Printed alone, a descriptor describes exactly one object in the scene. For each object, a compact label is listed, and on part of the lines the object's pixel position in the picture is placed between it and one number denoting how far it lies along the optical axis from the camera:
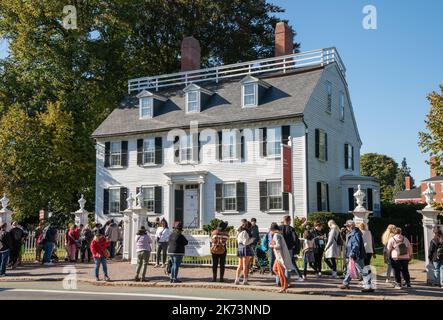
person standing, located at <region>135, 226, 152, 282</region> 15.64
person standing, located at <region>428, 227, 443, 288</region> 14.17
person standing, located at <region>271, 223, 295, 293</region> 13.30
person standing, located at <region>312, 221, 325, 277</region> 16.11
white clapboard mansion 27.23
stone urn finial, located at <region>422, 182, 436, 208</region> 15.88
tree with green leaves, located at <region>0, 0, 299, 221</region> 33.56
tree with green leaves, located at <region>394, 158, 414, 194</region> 86.62
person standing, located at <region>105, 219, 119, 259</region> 22.15
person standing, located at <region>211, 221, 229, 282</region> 15.26
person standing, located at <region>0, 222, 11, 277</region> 17.64
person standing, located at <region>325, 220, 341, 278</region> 15.36
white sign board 18.52
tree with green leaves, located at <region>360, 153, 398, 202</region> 86.14
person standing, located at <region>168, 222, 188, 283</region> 15.17
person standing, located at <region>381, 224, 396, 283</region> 14.22
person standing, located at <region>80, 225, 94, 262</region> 22.09
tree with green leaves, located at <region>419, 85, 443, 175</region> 21.44
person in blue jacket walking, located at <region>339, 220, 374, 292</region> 13.27
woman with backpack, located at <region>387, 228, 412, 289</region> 13.73
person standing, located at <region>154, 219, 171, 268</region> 18.17
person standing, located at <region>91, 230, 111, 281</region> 15.91
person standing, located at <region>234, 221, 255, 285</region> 14.59
